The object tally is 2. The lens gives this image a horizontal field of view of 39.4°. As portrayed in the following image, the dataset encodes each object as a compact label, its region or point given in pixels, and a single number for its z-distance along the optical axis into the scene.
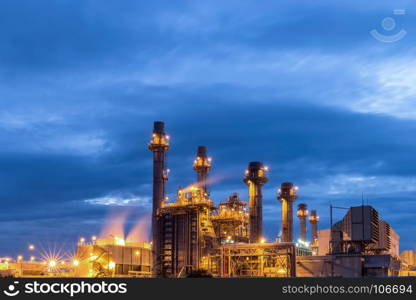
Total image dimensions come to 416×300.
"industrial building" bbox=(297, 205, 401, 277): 80.50
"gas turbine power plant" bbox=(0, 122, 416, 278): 82.69
